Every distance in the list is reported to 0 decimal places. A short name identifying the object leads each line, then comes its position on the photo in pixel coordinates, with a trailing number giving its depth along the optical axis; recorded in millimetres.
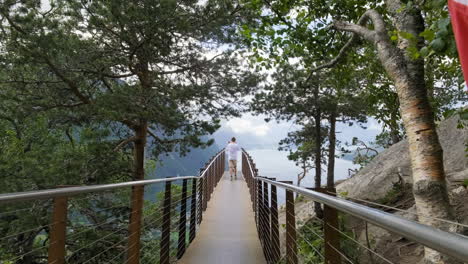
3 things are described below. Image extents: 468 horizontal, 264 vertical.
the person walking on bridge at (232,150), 14133
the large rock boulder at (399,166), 7867
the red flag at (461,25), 1226
